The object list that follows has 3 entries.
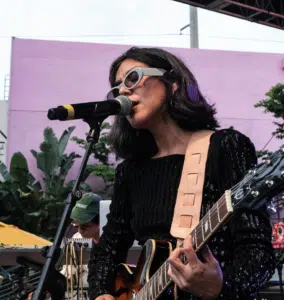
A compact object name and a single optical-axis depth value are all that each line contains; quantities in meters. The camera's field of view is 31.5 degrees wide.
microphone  2.00
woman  1.66
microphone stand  1.91
